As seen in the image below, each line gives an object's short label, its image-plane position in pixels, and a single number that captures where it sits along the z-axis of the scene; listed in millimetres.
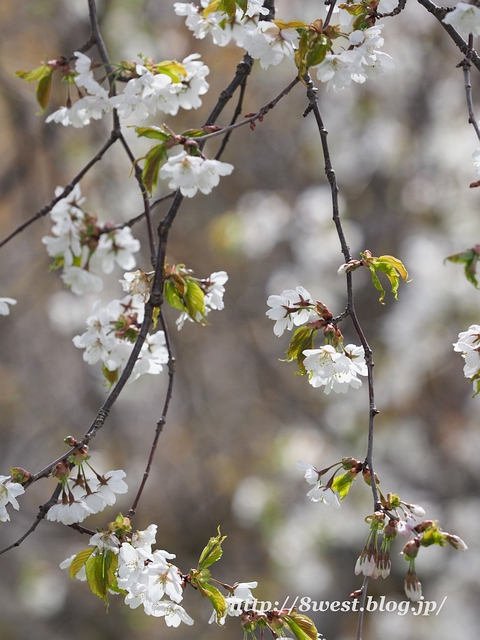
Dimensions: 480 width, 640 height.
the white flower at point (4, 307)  2941
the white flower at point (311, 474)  2818
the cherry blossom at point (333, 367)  2804
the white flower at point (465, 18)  2765
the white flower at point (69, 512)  2793
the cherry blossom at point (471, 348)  2799
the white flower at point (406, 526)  2747
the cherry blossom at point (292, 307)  2828
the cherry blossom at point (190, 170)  2822
